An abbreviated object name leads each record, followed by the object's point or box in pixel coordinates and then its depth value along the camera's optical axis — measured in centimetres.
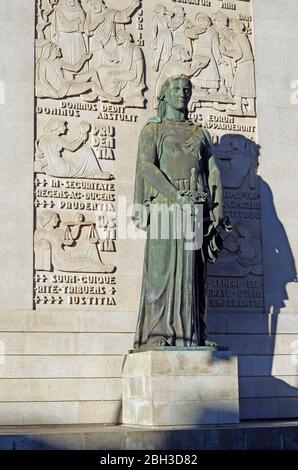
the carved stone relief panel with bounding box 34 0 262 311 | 1034
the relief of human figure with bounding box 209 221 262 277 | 1098
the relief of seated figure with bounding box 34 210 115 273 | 1018
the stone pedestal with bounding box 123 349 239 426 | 865
